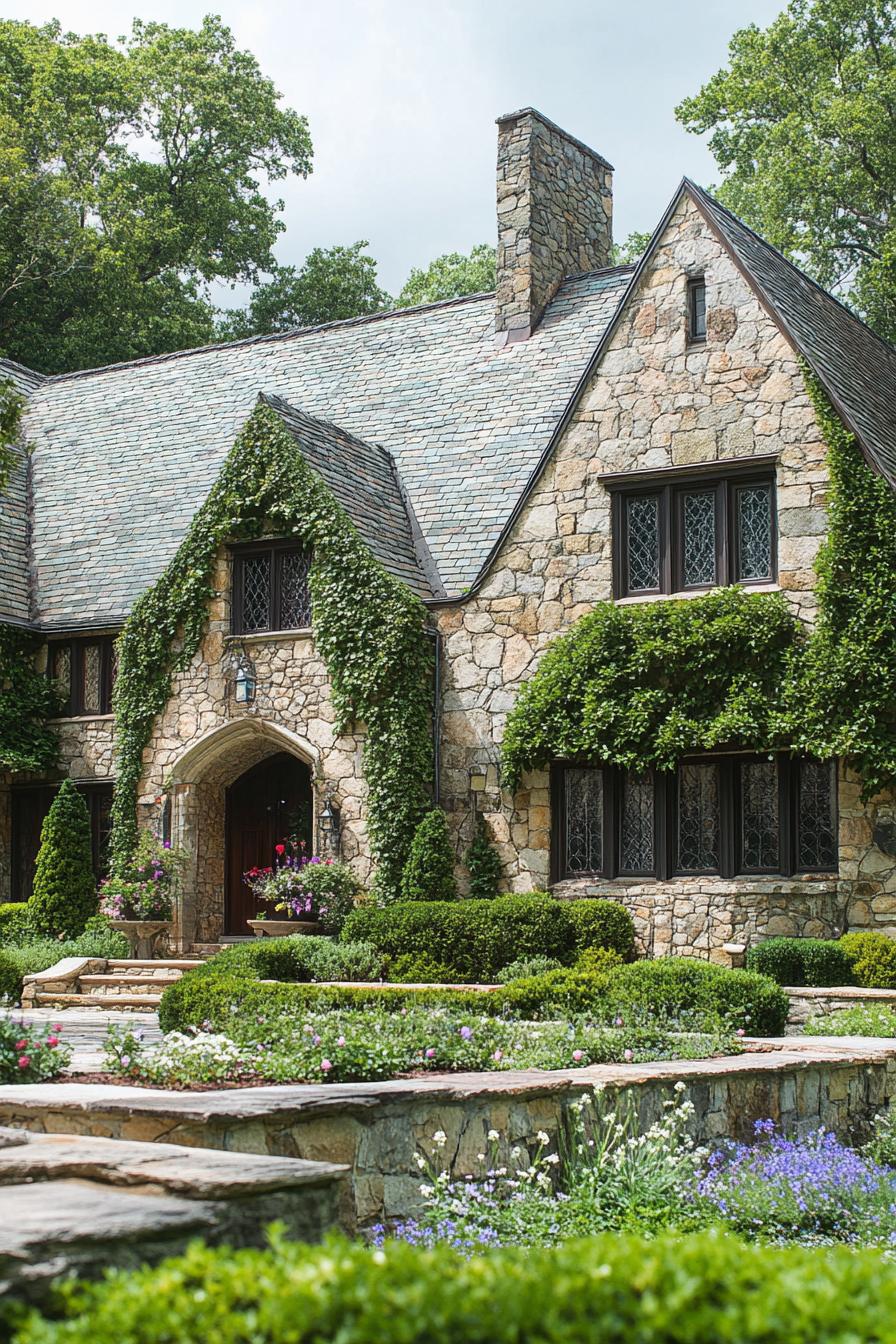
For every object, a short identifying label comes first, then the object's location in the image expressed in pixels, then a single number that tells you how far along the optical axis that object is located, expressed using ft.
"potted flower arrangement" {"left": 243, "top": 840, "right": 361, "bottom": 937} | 60.49
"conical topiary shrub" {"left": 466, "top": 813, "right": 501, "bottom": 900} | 59.21
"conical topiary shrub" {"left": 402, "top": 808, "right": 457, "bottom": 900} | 58.90
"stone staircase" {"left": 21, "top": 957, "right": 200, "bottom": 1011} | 54.39
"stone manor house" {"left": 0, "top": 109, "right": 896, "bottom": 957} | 55.83
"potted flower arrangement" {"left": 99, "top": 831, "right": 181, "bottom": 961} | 64.13
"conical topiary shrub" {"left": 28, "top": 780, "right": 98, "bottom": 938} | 65.87
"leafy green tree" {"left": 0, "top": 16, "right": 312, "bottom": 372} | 117.91
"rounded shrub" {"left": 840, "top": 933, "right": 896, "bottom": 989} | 47.70
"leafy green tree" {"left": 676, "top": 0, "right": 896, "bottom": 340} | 100.37
